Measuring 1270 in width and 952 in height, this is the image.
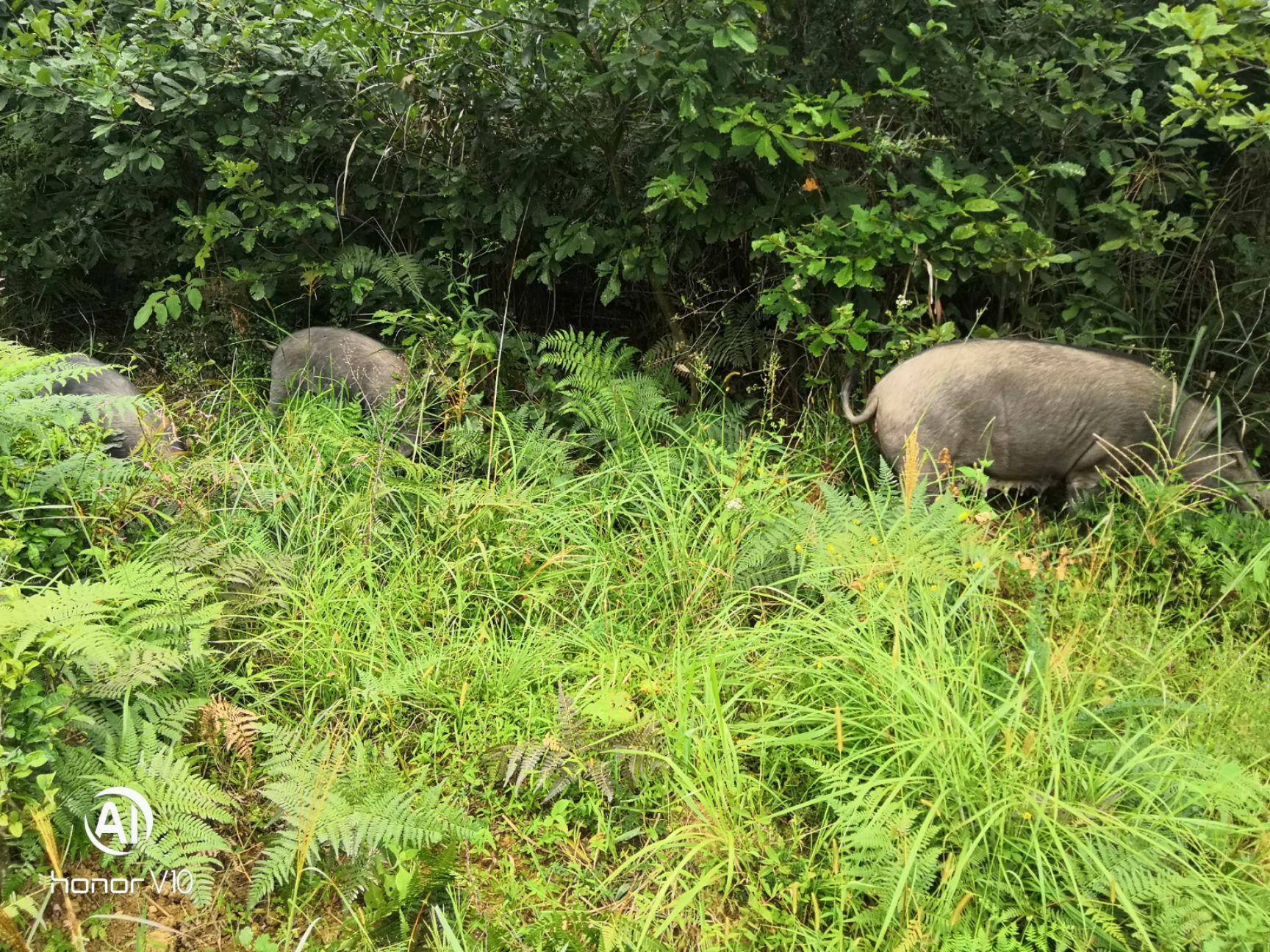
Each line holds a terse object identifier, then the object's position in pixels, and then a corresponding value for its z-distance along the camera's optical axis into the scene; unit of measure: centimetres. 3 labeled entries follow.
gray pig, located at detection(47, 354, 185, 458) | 339
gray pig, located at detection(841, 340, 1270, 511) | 348
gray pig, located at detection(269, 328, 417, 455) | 418
